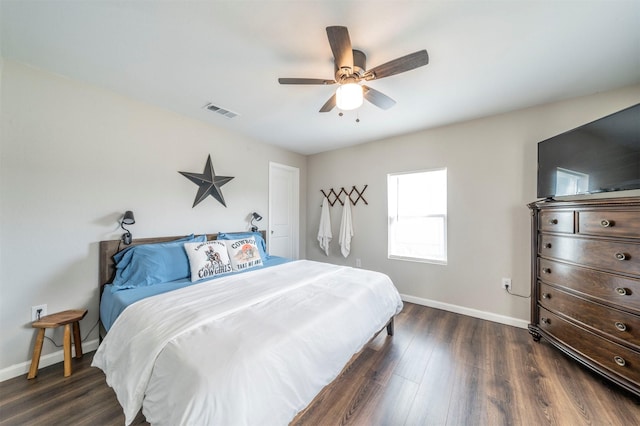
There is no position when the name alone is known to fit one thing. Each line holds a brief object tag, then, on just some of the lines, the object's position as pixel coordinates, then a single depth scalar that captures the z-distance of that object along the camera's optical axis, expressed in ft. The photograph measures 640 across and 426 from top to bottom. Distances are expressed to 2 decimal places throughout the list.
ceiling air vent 8.46
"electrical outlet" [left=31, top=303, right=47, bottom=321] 6.19
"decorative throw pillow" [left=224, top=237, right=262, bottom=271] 8.48
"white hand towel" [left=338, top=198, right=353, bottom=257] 12.78
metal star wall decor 9.57
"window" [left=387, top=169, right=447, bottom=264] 10.59
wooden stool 5.79
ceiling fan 4.57
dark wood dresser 5.10
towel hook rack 12.76
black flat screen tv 5.35
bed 3.17
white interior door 13.28
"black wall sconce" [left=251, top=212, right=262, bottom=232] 11.84
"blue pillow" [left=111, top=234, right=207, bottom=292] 6.82
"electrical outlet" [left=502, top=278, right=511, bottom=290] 8.78
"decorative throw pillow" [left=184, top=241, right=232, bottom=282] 7.43
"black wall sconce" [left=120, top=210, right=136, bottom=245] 7.53
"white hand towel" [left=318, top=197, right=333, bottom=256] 13.60
